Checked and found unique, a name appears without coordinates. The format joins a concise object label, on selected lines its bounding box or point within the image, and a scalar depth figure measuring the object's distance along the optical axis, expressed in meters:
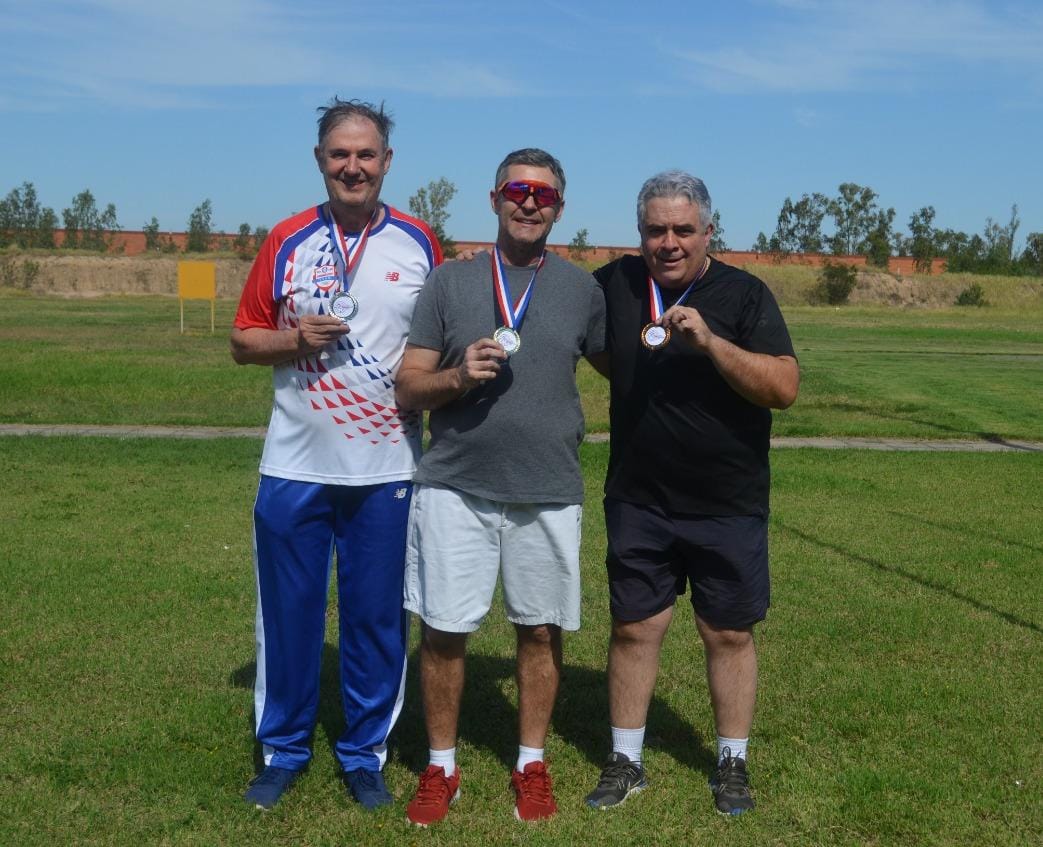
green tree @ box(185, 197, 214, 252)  88.31
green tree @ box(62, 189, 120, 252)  90.25
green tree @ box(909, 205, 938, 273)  89.44
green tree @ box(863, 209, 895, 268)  88.81
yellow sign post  33.59
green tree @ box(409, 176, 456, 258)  62.03
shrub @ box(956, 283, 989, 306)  75.75
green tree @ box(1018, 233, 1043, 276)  87.12
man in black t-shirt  3.80
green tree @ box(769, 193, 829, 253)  93.88
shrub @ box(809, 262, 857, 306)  72.81
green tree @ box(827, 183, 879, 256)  93.19
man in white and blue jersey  3.91
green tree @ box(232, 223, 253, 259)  80.96
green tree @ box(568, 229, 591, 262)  81.25
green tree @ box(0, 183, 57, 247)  87.06
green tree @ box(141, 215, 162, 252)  90.94
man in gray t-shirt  3.74
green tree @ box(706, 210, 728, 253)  82.27
